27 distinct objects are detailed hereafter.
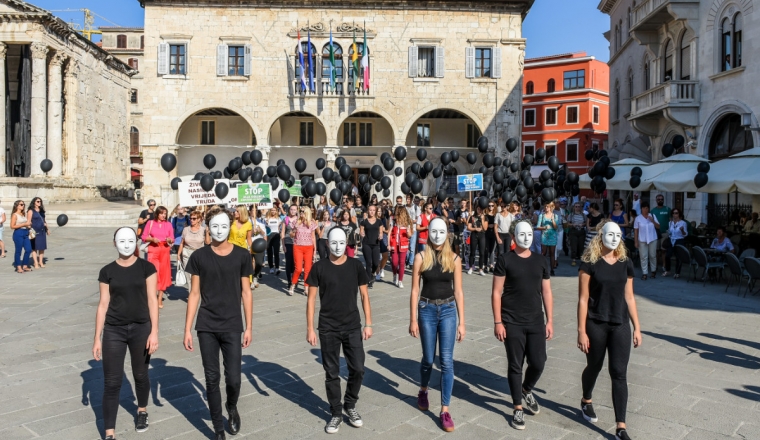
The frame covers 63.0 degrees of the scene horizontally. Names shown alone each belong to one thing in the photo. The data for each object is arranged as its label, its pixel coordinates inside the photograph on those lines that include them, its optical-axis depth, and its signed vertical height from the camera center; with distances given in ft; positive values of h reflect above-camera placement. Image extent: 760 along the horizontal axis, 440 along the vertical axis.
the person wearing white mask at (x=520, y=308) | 15.96 -2.44
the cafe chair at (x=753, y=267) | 34.01 -2.95
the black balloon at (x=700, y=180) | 43.37 +2.39
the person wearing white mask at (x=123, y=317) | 14.78 -2.56
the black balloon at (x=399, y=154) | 67.82 +6.50
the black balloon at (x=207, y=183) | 40.65 +1.91
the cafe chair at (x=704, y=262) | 39.55 -3.10
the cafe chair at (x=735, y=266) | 36.09 -3.08
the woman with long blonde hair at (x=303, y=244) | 35.91 -1.84
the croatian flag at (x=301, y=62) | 93.92 +22.85
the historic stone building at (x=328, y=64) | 96.78 +23.28
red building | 153.58 +26.96
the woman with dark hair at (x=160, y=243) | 31.32 -1.60
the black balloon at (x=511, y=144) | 69.27 +7.80
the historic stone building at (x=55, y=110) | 93.45 +17.40
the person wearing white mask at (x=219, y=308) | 14.96 -2.34
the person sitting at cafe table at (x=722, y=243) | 41.16 -1.96
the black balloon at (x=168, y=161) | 50.84 +4.16
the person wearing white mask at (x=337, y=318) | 15.61 -2.67
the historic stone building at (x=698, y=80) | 61.52 +14.32
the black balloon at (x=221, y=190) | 39.86 +1.44
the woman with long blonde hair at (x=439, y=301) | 16.07 -2.30
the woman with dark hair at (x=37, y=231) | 45.44 -1.44
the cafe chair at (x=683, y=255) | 40.96 -2.77
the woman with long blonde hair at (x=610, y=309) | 15.19 -2.36
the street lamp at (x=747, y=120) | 60.08 +9.12
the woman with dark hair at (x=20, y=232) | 43.73 -1.47
